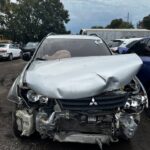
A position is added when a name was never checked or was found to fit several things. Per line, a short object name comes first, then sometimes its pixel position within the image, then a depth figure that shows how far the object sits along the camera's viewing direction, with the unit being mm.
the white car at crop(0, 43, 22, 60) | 11554
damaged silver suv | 2124
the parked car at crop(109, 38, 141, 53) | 7978
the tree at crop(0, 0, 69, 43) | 26090
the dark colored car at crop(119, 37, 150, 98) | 3300
